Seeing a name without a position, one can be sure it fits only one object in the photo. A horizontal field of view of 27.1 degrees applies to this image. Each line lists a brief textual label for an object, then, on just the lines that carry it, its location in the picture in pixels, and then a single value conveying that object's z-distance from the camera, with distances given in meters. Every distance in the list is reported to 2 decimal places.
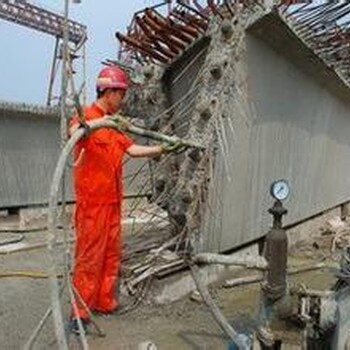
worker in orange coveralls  5.16
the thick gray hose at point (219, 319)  4.16
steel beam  22.79
